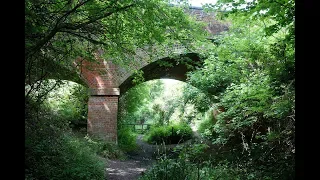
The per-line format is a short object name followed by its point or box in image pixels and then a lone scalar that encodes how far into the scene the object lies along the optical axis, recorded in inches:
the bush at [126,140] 571.1
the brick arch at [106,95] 479.5
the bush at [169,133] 702.5
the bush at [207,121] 510.0
